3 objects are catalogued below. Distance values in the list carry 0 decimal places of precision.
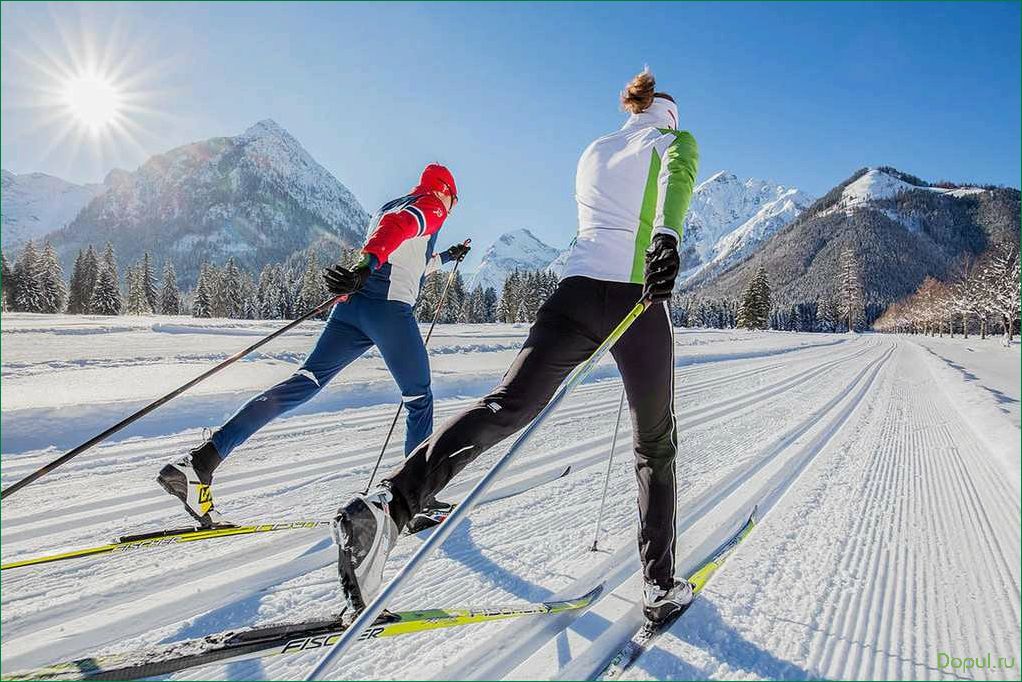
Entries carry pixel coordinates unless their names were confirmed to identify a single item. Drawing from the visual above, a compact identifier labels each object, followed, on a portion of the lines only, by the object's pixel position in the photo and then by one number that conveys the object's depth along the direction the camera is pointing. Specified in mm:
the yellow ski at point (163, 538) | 2446
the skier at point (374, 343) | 2568
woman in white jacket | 1842
